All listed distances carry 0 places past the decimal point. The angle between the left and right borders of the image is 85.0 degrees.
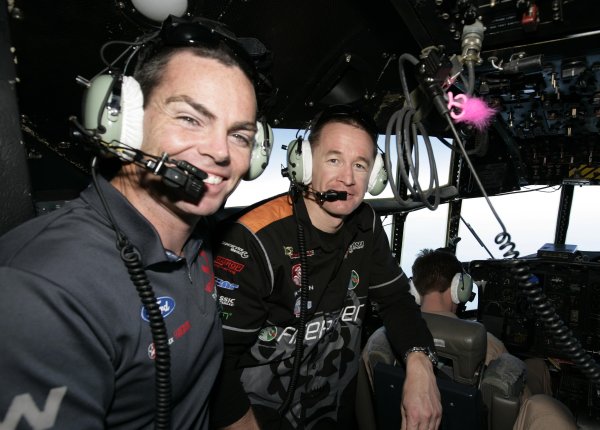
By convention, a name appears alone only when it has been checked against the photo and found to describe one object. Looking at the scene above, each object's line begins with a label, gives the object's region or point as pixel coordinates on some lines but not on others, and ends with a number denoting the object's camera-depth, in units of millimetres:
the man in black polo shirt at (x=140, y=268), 578
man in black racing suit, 1318
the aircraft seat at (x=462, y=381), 1279
